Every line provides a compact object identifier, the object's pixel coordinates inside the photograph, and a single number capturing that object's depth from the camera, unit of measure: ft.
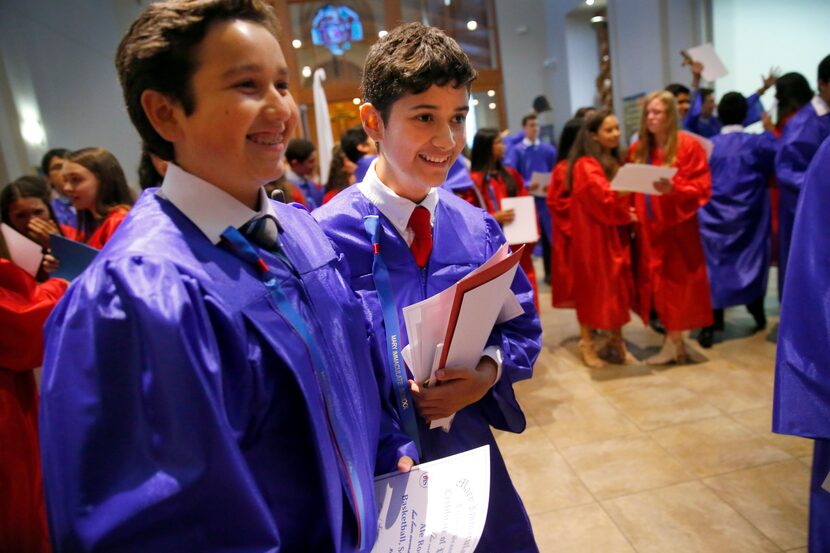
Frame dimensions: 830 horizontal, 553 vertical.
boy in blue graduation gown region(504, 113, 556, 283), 24.73
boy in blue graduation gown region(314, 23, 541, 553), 3.81
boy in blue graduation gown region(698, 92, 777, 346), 14.01
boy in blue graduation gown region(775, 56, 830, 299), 12.16
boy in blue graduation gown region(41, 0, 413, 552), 1.94
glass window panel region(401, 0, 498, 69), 33.83
